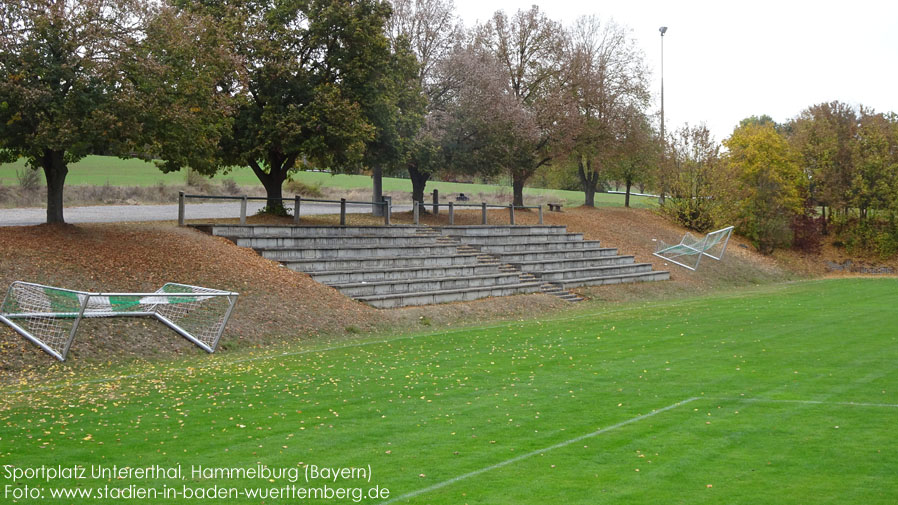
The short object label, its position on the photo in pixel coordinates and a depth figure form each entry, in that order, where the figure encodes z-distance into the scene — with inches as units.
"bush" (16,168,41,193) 1716.3
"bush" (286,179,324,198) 2303.4
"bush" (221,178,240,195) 2079.2
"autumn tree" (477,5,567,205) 1695.4
